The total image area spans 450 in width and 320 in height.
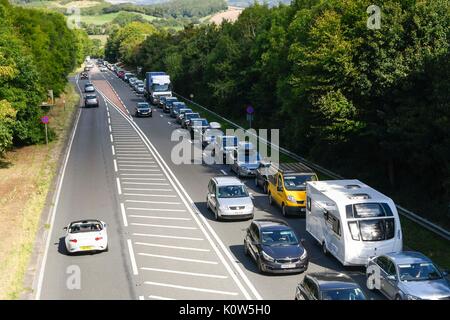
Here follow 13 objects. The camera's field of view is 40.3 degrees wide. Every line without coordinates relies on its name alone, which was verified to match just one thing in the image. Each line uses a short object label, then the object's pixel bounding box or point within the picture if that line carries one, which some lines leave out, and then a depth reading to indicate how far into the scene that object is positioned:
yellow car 29.42
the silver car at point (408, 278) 18.25
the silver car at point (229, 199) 28.70
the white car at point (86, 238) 24.16
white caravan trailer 22.05
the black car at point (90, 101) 76.88
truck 79.00
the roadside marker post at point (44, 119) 48.23
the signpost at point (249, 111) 49.31
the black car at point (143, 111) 68.69
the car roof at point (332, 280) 17.31
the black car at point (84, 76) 128.88
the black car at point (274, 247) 21.58
